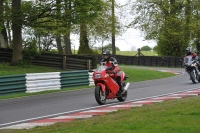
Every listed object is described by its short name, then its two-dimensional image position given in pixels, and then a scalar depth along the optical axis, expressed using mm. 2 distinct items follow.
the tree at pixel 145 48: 122938
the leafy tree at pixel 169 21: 56125
